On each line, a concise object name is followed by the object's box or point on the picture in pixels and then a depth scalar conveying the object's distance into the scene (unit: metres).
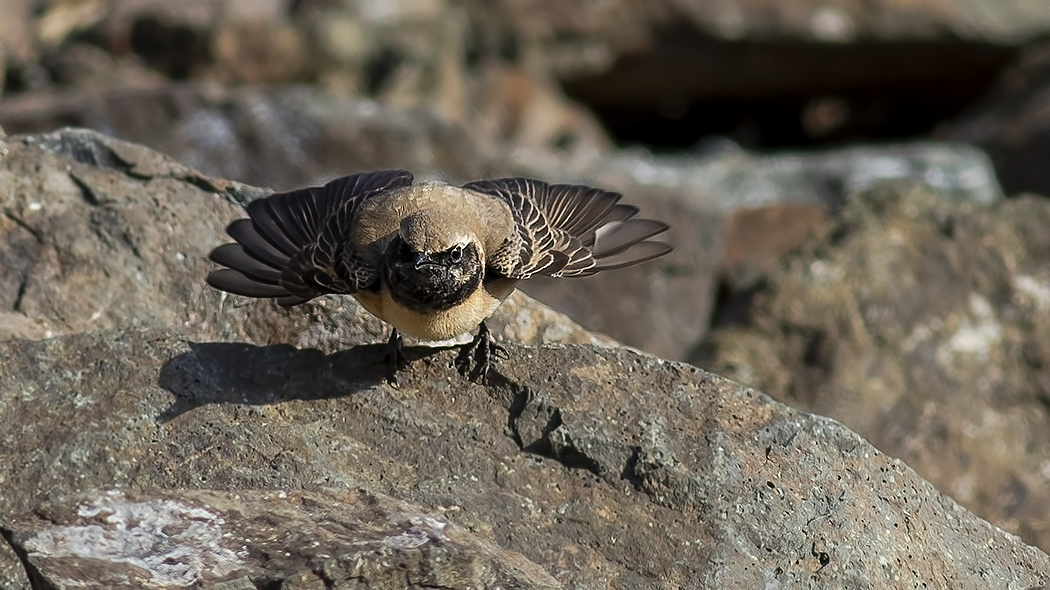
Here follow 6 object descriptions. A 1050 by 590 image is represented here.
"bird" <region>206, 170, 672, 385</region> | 12.53
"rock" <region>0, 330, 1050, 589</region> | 10.55
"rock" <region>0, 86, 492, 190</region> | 22.34
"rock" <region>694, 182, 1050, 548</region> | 16.50
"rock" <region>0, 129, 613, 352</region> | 13.30
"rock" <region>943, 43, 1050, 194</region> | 26.69
